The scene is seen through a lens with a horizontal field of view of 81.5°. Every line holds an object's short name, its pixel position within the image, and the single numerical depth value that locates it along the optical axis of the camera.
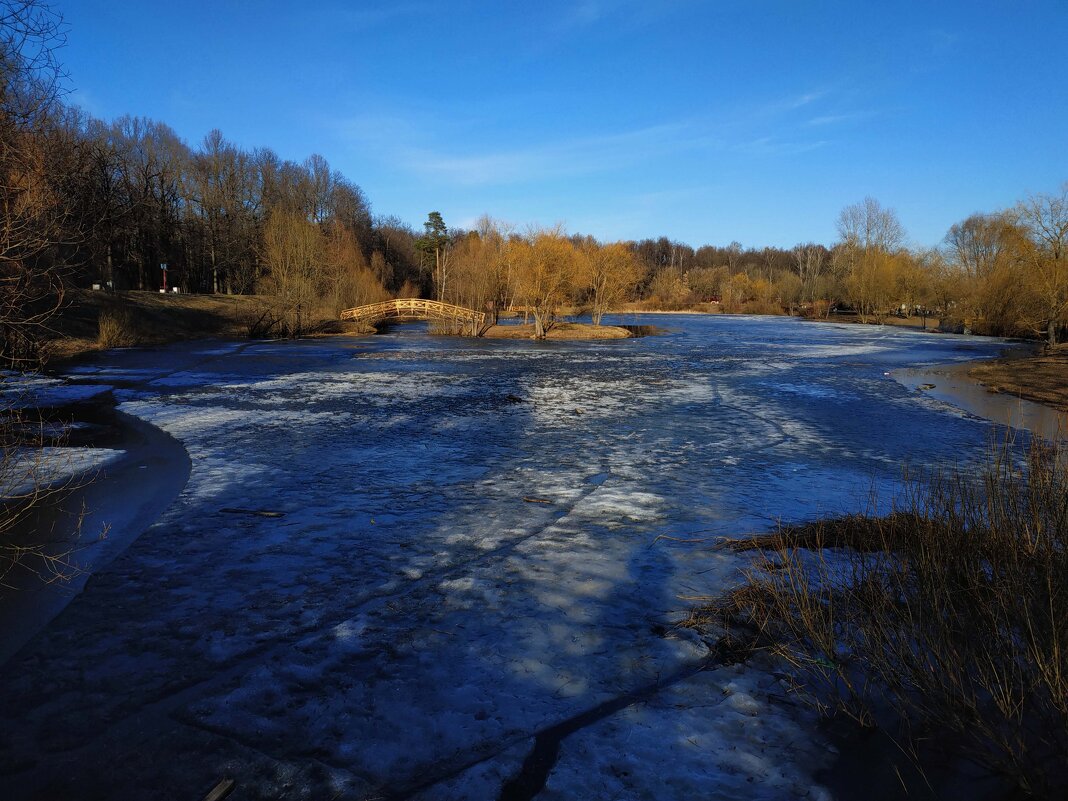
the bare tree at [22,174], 4.57
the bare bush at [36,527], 5.52
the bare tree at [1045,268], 31.61
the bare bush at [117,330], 28.52
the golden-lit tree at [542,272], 42.06
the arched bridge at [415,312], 45.33
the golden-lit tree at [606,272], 49.44
